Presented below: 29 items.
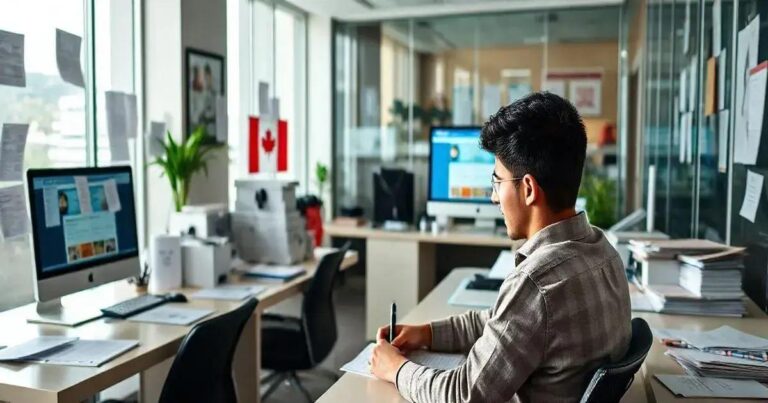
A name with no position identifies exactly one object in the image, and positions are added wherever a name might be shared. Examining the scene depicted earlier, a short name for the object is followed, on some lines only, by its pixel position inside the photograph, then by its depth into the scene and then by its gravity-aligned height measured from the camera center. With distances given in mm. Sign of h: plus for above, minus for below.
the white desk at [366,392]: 1485 -502
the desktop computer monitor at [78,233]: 2283 -245
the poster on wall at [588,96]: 5832 +589
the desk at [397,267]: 4715 -708
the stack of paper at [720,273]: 2096 -334
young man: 1241 -226
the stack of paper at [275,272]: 3195 -509
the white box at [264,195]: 3514 -156
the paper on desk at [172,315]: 2338 -528
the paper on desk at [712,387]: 1439 -480
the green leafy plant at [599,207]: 4109 -256
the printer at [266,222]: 3504 -294
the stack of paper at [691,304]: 2111 -436
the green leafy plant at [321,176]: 6102 -99
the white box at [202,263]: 2962 -425
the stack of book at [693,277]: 2104 -365
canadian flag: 4906 +151
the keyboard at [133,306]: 2388 -510
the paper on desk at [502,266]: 2768 -426
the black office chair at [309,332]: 3139 -801
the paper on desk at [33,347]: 1901 -524
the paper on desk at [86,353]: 1887 -535
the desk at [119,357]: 1735 -548
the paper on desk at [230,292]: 2760 -527
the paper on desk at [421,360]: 1625 -474
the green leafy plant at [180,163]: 3564 +10
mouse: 2648 -512
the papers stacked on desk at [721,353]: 1545 -454
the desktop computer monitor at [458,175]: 4449 -68
